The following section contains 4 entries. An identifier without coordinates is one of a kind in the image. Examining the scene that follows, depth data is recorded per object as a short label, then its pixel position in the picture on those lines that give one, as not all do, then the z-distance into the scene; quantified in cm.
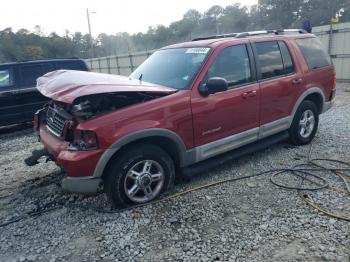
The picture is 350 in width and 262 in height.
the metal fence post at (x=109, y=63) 2598
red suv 341
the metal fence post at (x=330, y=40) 1309
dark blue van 787
